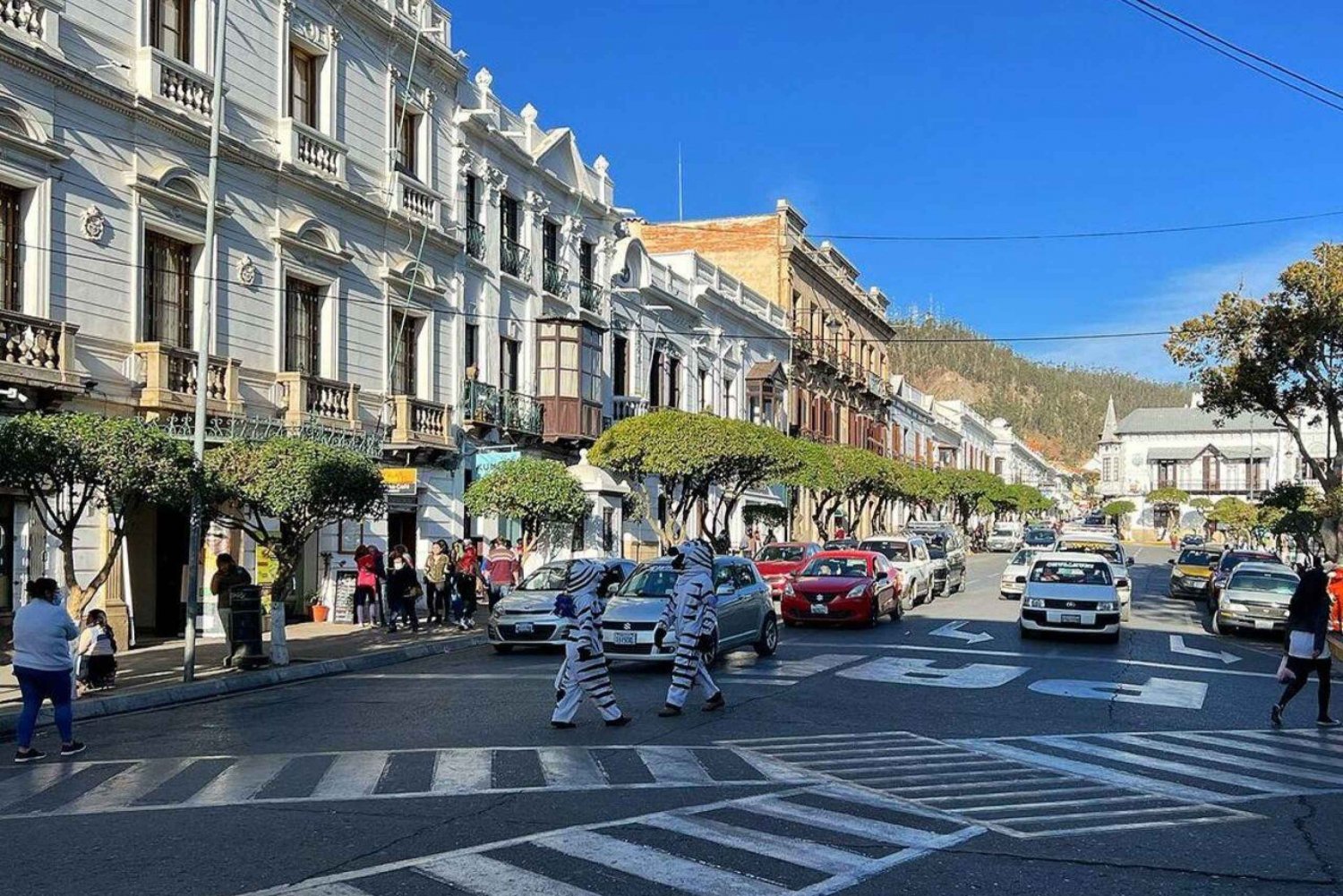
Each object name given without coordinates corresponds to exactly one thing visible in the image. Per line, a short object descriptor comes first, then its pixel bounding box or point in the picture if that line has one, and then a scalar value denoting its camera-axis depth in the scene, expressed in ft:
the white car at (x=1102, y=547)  101.53
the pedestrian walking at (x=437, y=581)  77.87
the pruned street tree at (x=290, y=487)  53.16
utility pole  51.29
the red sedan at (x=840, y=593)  76.33
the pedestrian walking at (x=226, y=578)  59.11
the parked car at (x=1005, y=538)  240.32
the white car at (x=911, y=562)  94.79
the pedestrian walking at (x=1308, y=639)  41.01
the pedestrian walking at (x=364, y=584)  75.36
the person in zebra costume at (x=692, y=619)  40.81
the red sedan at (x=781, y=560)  96.89
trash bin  54.95
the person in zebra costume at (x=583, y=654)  38.81
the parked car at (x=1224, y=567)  94.94
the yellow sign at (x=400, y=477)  77.15
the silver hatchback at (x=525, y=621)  63.16
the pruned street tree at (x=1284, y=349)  90.33
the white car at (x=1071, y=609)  68.90
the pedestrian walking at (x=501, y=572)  79.56
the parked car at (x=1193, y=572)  114.83
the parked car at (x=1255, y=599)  76.38
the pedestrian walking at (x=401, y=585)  73.20
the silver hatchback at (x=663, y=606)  54.24
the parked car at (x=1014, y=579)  105.70
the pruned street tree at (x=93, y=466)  44.34
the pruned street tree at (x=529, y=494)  85.61
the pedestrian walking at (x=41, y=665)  35.76
